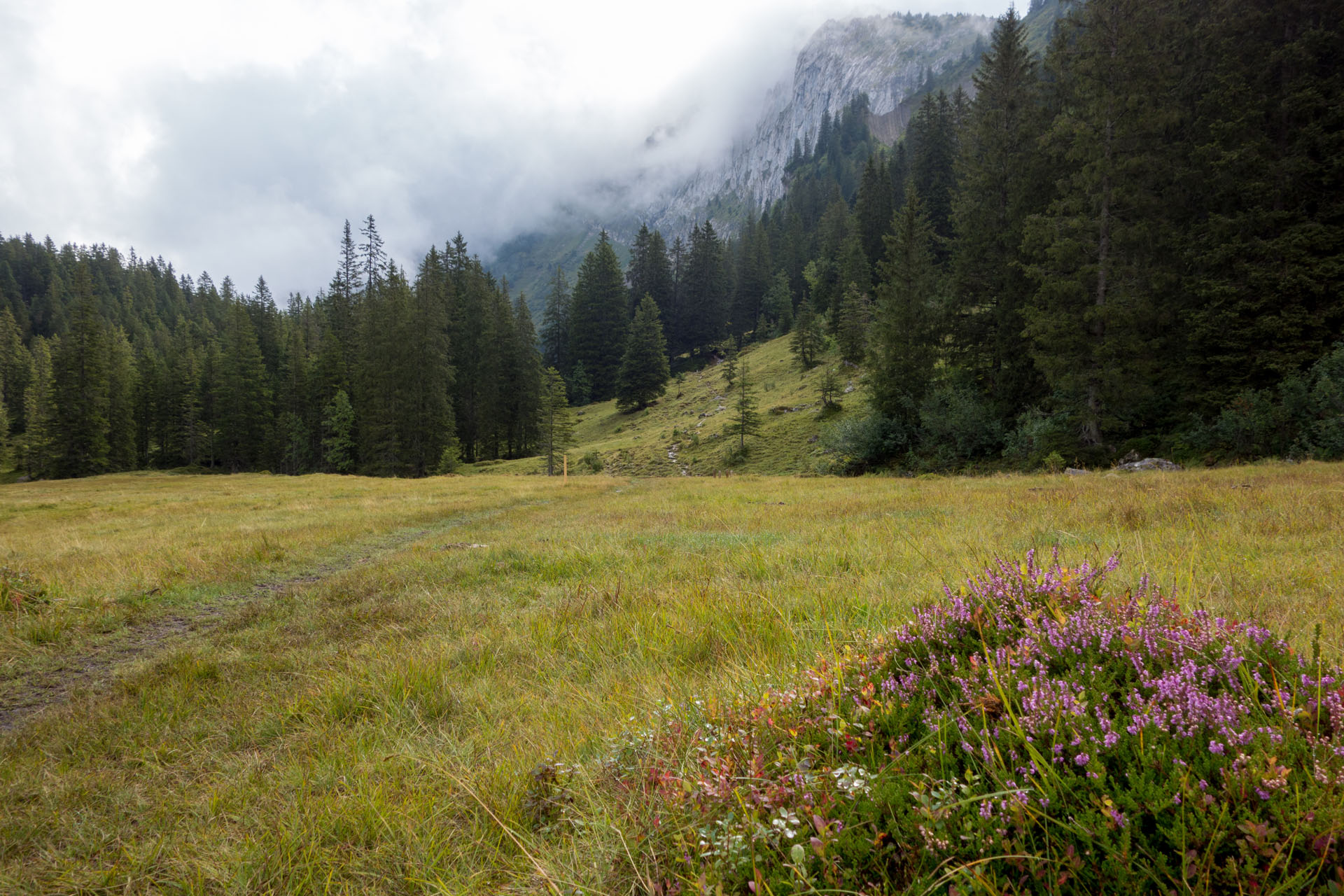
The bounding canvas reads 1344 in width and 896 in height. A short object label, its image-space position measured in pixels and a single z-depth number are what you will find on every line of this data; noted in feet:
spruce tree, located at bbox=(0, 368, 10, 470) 229.45
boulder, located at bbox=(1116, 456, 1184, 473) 59.26
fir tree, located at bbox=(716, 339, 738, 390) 194.18
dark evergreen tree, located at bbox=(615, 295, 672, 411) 221.25
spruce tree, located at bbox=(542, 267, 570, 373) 288.98
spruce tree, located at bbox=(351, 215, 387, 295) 229.04
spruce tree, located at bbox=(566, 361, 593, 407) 263.70
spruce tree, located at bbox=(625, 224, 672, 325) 292.20
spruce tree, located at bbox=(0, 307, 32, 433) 270.67
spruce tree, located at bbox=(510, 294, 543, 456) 205.98
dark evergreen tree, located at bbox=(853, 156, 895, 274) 211.00
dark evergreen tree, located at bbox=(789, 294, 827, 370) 182.09
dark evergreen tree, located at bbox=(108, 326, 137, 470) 224.33
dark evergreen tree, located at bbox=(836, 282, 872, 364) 153.58
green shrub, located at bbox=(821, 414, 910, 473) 97.55
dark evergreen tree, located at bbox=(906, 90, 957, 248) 186.80
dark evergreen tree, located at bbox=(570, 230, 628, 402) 267.39
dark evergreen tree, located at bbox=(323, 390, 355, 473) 182.91
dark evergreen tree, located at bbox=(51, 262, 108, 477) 211.61
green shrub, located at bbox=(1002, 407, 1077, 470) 72.08
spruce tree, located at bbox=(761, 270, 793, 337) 257.34
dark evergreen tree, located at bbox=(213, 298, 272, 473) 220.64
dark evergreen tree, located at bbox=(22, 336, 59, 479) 212.23
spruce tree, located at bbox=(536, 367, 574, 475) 164.35
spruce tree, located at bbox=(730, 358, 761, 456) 134.72
